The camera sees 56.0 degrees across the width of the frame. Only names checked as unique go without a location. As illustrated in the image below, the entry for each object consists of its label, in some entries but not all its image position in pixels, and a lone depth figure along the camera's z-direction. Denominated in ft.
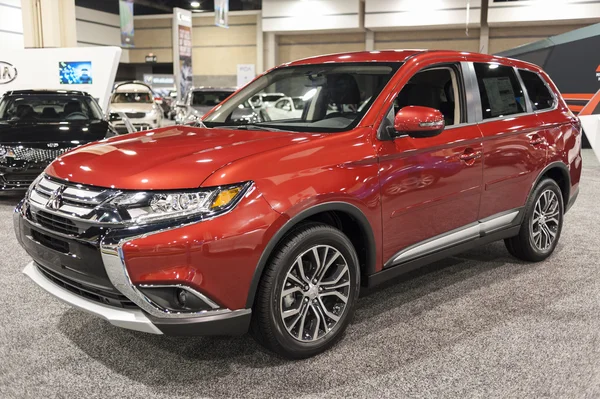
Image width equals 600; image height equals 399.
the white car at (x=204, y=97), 46.62
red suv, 8.05
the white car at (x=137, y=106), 50.57
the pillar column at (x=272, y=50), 87.80
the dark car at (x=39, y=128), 21.03
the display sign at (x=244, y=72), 90.84
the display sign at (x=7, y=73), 42.86
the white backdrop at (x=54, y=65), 43.21
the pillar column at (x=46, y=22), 48.24
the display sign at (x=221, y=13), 74.08
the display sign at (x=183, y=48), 62.34
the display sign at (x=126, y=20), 79.61
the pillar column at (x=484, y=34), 73.43
